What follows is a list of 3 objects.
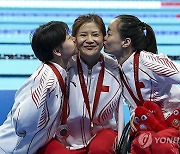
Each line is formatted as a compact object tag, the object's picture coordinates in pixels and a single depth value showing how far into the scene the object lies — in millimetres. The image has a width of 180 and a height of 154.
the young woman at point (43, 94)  3887
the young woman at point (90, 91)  4133
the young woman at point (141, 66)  4156
